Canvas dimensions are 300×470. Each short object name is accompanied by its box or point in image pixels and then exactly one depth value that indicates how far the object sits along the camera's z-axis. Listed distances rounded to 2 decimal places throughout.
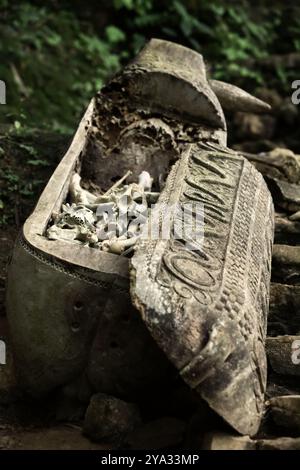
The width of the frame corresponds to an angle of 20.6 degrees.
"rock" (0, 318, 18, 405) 6.48
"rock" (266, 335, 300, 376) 6.49
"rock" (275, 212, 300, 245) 8.48
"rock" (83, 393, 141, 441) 5.82
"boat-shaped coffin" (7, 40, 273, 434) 5.46
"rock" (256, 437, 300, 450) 5.31
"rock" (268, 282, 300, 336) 7.09
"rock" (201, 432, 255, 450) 5.37
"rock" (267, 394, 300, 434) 5.82
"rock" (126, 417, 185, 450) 5.69
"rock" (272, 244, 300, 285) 7.73
